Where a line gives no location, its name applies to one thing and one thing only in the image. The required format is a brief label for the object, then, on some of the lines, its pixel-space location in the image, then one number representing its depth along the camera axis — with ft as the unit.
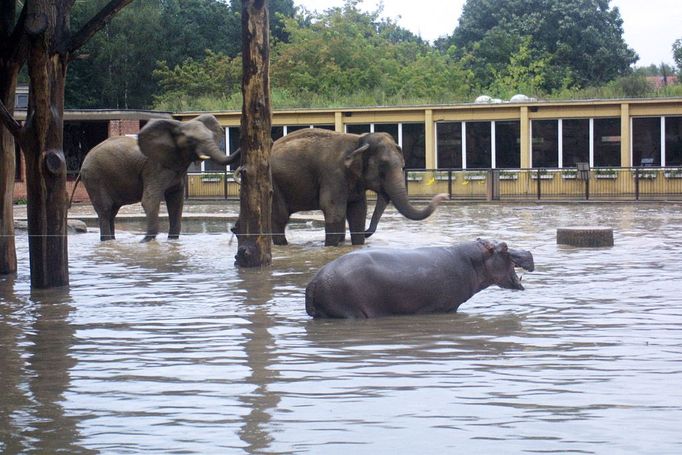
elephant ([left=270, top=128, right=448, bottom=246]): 64.03
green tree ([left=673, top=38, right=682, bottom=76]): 248.32
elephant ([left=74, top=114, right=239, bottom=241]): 69.56
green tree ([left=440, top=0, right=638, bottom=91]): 219.00
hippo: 35.60
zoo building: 120.78
